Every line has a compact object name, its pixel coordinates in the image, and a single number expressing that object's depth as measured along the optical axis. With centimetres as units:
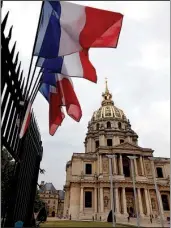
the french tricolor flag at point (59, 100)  742
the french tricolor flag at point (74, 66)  668
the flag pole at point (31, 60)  574
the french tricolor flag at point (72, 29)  589
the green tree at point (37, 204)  2969
